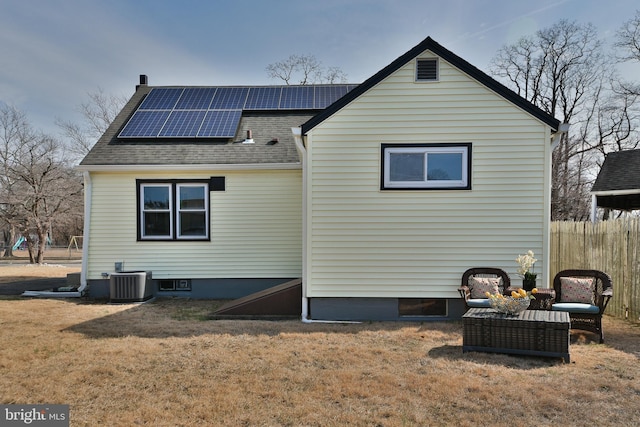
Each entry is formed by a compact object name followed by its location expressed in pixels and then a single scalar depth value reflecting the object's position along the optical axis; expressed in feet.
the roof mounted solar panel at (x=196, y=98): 40.24
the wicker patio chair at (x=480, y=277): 23.27
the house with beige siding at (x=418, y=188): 24.08
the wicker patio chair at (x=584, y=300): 20.68
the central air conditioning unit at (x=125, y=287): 30.94
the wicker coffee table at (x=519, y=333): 17.01
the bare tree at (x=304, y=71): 93.45
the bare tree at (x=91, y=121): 88.28
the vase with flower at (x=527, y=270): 21.72
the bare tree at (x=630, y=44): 71.82
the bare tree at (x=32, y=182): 67.62
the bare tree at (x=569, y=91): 81.56
